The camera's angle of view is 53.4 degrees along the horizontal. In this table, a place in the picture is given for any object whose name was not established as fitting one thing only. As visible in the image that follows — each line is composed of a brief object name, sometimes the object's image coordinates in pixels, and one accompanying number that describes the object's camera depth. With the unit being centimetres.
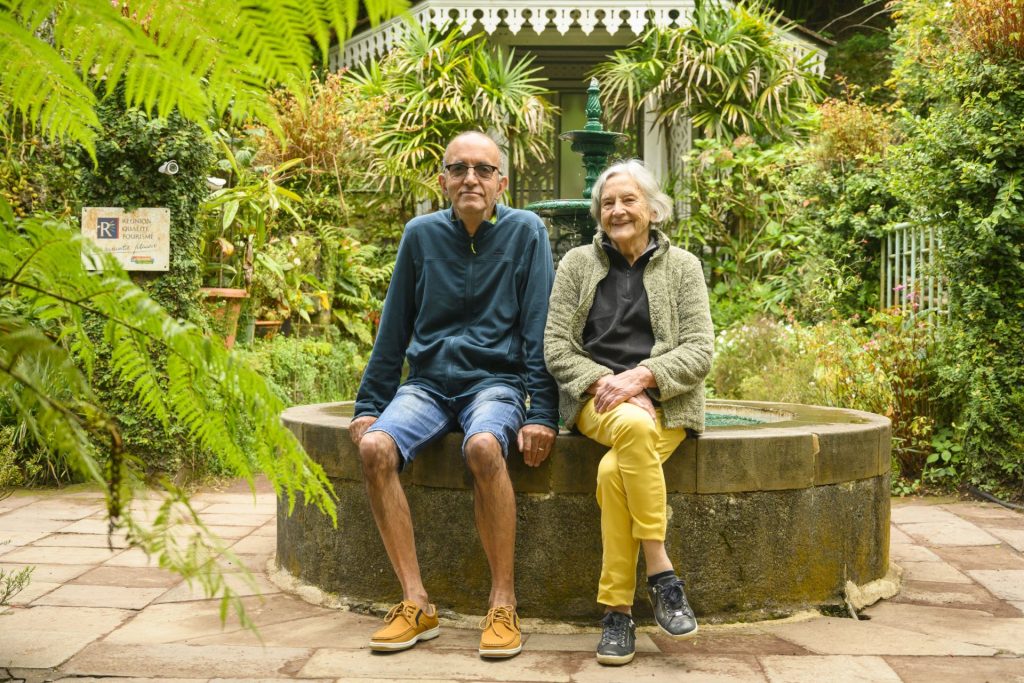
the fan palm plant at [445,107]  1076
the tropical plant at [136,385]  97
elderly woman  300
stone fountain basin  329
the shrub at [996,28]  517
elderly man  316
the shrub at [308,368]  701
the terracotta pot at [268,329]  796
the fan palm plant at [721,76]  1091
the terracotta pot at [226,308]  658
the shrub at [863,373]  580
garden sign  532
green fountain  501
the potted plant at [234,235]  694
